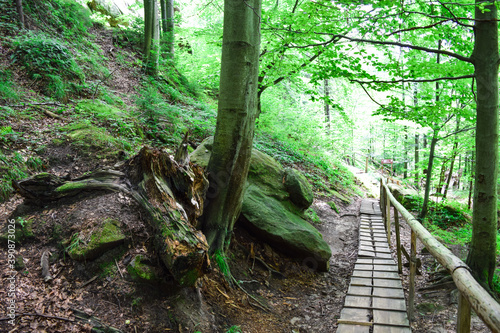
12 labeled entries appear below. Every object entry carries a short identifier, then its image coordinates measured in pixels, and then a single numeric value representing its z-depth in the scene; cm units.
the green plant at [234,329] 307
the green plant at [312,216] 758
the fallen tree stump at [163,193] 291
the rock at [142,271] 289
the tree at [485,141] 478
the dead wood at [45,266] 268
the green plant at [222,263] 402
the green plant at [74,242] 292
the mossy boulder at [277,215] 534
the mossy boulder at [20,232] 293
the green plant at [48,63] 647
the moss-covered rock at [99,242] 288
